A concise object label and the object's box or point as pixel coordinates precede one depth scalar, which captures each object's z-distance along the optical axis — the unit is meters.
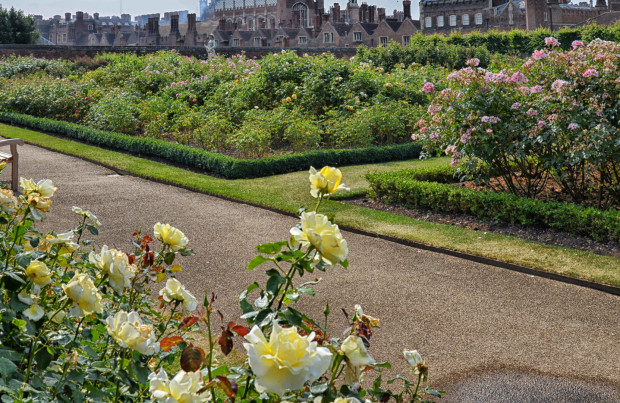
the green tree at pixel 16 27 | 38.94
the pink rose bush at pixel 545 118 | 7.00
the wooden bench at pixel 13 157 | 8.62
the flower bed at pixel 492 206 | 6.57
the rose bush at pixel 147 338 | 1.27
